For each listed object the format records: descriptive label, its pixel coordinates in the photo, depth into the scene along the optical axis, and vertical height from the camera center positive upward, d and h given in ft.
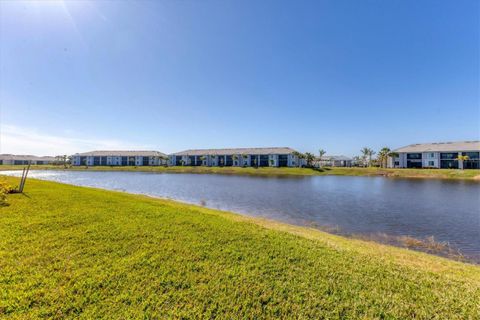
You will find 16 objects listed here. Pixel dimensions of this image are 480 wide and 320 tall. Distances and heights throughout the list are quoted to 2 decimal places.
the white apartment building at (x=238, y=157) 309.22 +11.82
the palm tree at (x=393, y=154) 271.12 +14.22
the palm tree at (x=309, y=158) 293.84 +10.18
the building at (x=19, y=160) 435.94 +11.10
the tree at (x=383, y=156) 275.00 +13.13
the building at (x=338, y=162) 412.52 +6.95
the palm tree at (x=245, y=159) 327.51 +9.51
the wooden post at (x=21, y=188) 47.35 -4.82
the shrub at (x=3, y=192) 36.73 -4.55
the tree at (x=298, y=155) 297.57 +14.17
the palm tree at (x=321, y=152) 323.37 +19.59
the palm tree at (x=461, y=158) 221.35 +7.96
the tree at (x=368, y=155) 350.43 +17.15
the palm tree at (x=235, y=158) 327.96 +10.97
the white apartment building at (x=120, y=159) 381.40 +10.57
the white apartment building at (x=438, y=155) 229.68 +11.90
